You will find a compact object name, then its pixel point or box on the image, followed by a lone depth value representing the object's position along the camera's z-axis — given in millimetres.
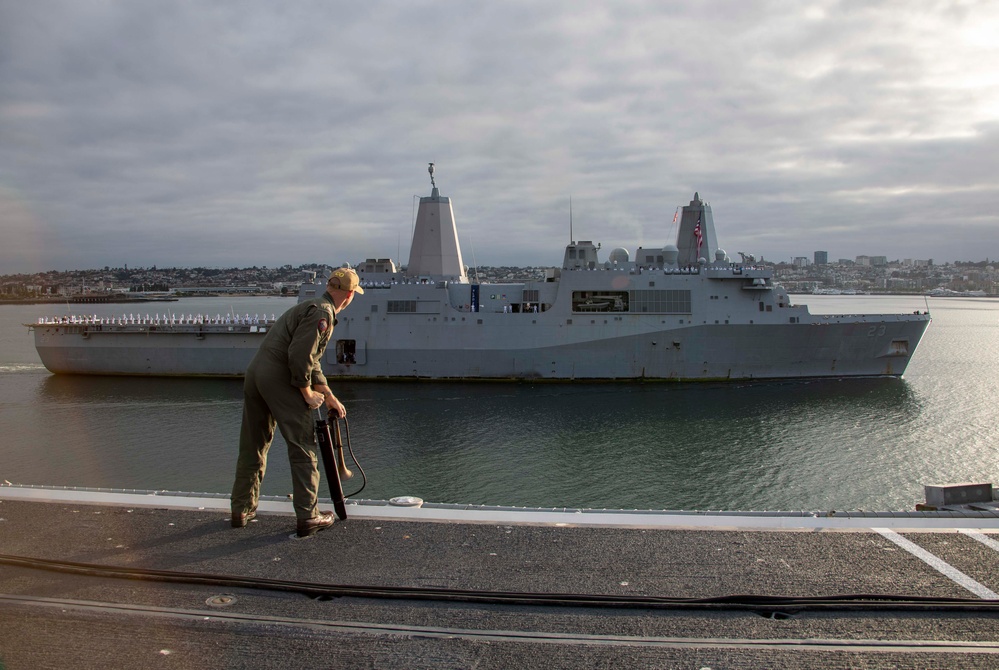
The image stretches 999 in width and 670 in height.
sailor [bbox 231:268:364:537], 3873
